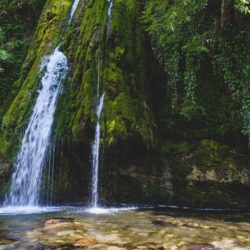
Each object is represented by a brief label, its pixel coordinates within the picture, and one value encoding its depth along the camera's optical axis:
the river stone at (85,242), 4.26
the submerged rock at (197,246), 4.15
